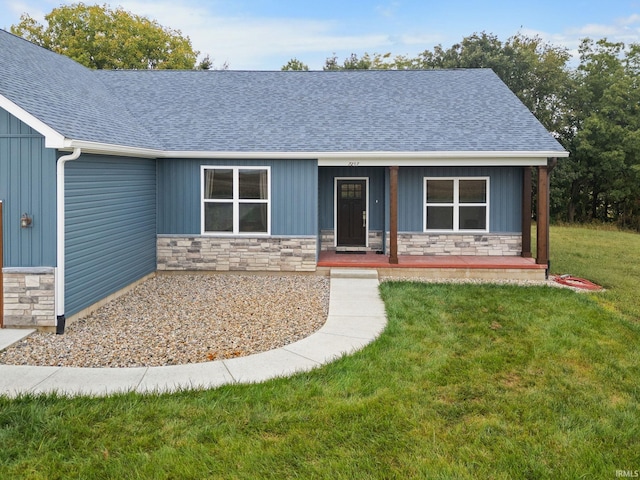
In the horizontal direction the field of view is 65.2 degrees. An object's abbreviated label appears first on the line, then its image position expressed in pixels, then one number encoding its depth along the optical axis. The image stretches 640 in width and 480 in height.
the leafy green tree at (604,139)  25.28
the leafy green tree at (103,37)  28.27
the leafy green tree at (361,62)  33.31
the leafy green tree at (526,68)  27.58
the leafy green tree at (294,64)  32.09
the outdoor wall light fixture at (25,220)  6.91
